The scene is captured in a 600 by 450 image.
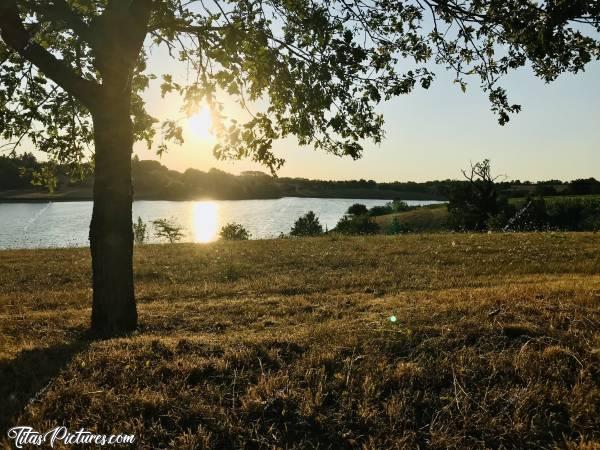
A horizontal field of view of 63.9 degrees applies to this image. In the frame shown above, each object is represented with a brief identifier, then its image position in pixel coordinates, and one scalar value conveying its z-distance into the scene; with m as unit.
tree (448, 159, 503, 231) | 68.06
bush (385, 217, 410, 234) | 72.94
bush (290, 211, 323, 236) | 68.33
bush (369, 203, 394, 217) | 108.50
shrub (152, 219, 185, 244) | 57.78
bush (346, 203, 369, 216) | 108.41
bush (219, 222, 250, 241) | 58.70
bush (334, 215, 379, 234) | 70.12
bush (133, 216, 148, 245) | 56.77
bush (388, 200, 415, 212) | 108.75
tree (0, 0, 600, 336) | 7.77
